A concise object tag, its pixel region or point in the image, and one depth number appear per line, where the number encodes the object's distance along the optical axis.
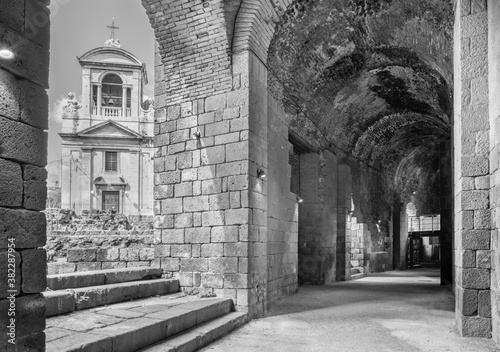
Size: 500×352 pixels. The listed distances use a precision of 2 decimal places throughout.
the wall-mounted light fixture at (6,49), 2.59
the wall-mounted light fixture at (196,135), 7.15
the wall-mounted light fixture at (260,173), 7.00
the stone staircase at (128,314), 3.86
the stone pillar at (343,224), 12.75
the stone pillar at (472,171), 5.20
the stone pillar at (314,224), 11.54
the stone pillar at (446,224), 11.73
